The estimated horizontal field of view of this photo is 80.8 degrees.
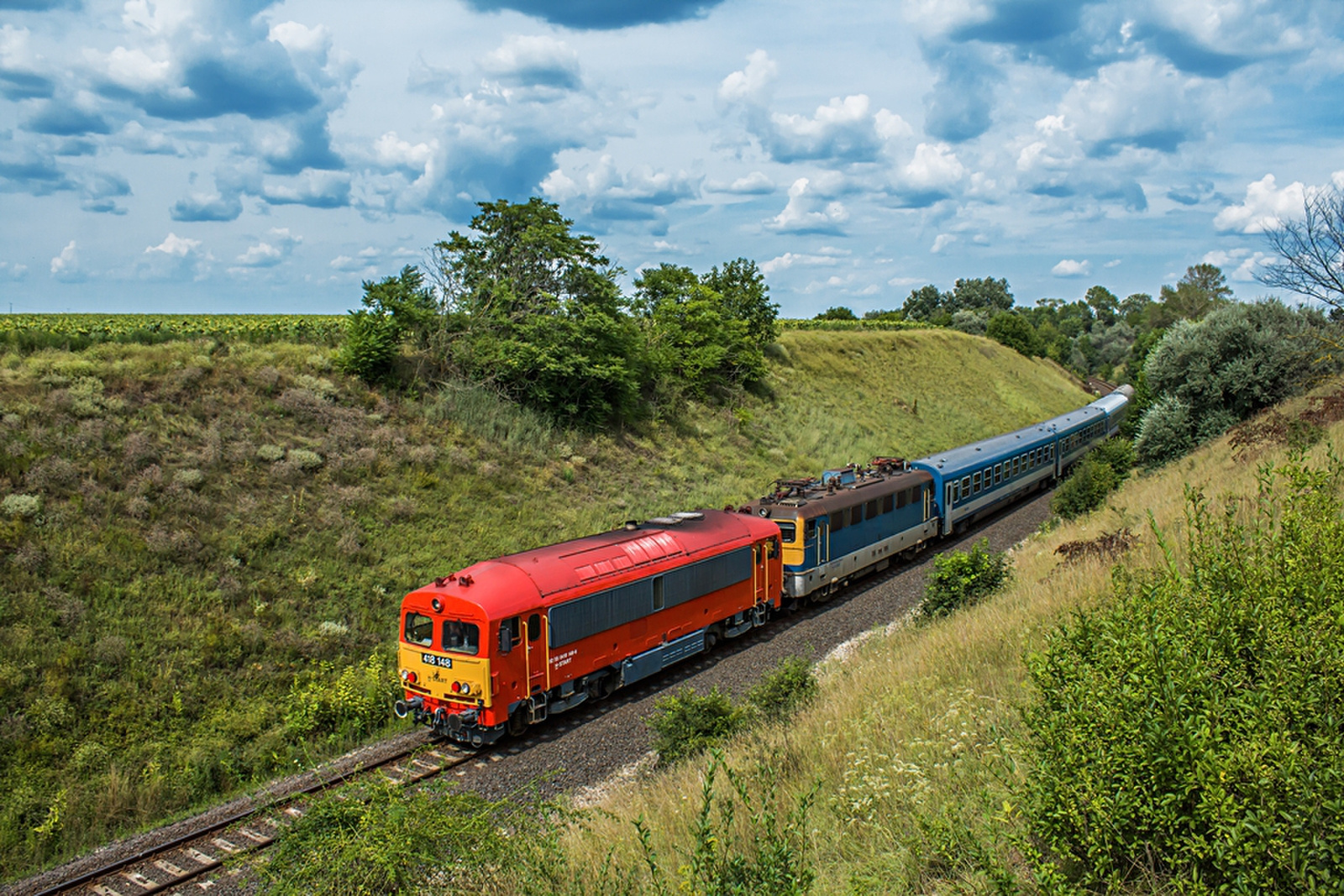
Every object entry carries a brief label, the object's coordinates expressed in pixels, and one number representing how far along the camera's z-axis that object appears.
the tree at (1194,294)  87.88
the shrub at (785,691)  11.62
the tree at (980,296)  107.38
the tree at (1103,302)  141.12
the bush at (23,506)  15.71
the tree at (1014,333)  79.81
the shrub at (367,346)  24.80
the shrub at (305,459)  20.58
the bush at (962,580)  15.58
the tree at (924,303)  108.88
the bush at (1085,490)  24.28
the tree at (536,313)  27.23
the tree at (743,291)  42.53
